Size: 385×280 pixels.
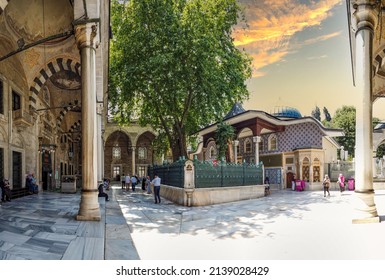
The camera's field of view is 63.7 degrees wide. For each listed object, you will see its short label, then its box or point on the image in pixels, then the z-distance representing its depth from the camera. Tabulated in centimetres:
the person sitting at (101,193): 1100
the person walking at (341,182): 1344
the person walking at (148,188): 1498
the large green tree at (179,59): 1324
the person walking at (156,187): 1034
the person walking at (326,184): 1245
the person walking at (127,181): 1791
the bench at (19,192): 1032
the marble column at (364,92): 575
